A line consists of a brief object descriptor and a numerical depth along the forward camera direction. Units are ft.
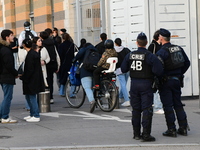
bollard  41.11
